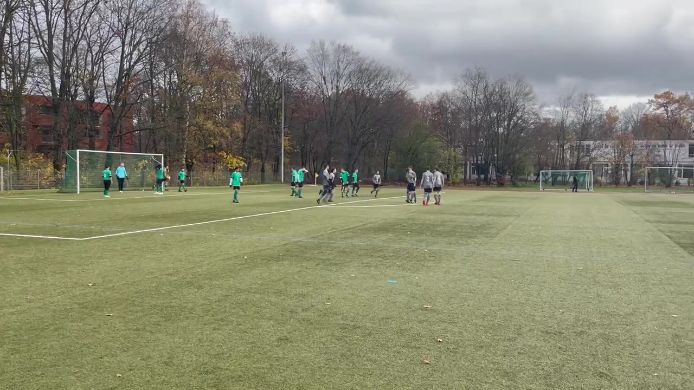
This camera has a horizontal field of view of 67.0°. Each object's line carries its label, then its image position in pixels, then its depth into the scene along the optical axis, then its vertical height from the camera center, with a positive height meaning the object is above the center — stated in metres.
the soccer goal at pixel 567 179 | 58.88 -0.87
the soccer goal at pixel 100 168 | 32.78 -0.27
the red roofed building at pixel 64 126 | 43.50 +3.48
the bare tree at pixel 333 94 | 71.00 +10.23
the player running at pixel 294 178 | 31.21 -0.64
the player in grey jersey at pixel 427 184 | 25.58 -0.71
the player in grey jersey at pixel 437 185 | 26.08 -0.76
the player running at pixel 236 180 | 24.17 -0.63
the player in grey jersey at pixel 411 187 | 26.62 -0.92
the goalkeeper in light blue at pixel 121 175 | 31.62 -0.64
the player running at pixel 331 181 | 25.55 -0.63
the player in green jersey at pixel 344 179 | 32.41 -0.67
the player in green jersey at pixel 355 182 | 33.37 -0.88
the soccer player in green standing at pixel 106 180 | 28.20 -0.85
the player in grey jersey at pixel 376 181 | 32.15 -0.75
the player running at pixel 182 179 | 37.09 -0.96
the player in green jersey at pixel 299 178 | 30.77 -0.62
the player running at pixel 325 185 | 25.33 -0.84
